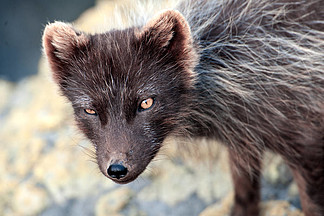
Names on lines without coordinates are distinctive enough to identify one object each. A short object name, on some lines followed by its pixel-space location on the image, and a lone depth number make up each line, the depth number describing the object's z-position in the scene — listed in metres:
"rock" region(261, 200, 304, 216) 8.57
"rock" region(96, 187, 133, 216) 9.89
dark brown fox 6.45
